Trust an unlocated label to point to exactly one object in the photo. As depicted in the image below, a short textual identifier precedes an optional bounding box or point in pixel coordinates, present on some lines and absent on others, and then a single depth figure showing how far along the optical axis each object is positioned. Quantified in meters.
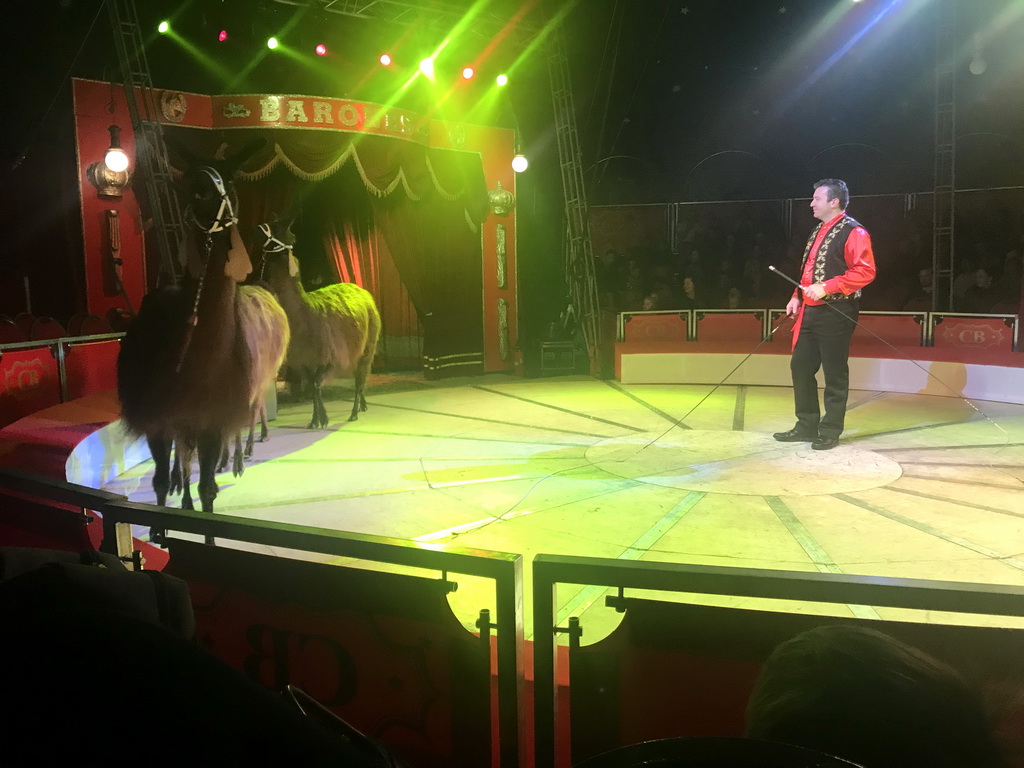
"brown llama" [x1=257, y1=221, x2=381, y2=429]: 7.12
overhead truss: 9.65
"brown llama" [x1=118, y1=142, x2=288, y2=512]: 3.83
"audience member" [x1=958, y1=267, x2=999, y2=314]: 11.73
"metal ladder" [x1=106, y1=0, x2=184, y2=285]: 7.88
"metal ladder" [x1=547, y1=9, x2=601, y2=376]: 10.96
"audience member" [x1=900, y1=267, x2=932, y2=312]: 12.09
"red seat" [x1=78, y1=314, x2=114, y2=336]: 7.95
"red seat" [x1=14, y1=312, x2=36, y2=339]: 7.37
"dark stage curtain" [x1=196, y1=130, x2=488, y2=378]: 10.00
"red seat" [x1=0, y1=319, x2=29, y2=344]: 6.51
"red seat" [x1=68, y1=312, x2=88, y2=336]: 7.92
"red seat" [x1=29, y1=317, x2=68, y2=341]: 7.18
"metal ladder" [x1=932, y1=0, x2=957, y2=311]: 10.25
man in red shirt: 5.80
